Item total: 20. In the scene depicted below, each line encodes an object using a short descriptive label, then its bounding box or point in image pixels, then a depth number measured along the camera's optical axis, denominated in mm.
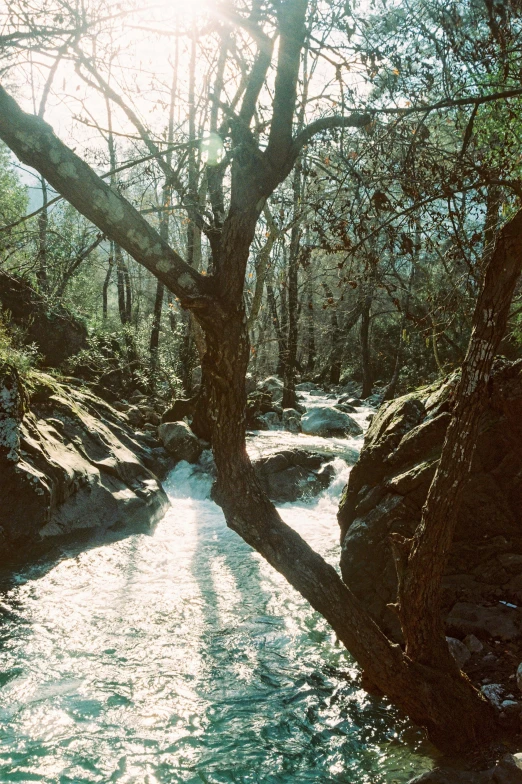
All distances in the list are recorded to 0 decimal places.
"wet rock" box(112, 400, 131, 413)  14908
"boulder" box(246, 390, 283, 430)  16688
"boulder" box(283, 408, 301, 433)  17016
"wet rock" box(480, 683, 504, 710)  4438
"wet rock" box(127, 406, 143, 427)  14189
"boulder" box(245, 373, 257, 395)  19609
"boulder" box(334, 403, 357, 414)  20206
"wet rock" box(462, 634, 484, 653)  5184
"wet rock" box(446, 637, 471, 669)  5052
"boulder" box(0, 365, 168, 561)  7453
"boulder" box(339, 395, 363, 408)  23436
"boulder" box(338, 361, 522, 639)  5836
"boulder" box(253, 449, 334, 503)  11344
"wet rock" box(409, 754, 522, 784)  3484
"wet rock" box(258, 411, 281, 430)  16891
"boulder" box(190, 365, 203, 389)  17961
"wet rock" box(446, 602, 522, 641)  5336
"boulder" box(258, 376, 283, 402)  22980
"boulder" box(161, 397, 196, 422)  14633
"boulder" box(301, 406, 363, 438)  16688
